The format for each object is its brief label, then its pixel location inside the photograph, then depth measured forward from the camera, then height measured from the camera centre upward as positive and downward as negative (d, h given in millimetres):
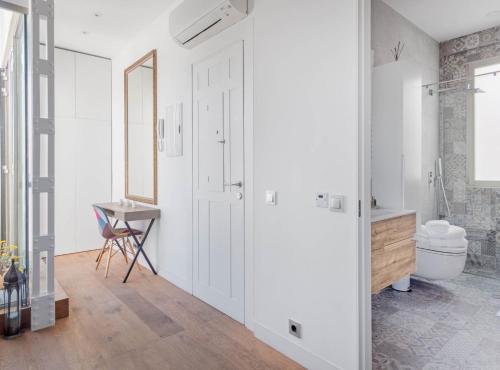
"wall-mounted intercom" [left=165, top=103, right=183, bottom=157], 3262 +561
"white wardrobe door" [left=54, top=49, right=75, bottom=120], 4410 +1392
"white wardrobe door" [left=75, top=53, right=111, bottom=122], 4592 +1402
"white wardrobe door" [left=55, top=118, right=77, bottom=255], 4457 -27
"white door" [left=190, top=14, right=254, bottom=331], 2406 +227
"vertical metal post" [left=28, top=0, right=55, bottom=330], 2471 +178
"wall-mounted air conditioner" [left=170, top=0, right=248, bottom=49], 2379 +1324
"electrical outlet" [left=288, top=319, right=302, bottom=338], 2033 -928
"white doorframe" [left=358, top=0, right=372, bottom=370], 1682 +45
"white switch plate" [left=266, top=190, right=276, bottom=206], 2199 -99
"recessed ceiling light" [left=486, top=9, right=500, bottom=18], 3238 +1713
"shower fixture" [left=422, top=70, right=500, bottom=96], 3584 +1122
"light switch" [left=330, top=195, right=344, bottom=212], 1764 -112
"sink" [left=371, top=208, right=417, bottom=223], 2211 -234
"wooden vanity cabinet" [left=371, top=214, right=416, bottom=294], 2102 -479
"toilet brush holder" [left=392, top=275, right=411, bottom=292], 3089 -993
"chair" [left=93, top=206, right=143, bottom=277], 3545 -555
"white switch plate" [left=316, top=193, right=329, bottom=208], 1853 -99
